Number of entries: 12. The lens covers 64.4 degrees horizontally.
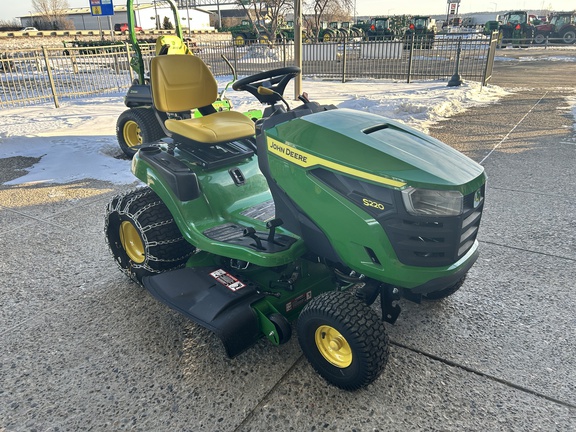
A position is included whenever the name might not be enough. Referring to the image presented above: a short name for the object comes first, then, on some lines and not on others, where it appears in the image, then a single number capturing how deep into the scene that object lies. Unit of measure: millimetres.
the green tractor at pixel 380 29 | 29250
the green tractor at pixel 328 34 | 26609
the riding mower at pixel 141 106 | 5820
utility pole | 7922
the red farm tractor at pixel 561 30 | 28766
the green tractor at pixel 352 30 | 29953
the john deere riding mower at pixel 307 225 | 1933
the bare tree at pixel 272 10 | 24922
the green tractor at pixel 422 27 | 25216
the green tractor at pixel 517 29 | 28814
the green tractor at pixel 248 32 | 26852
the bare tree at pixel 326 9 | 25891
